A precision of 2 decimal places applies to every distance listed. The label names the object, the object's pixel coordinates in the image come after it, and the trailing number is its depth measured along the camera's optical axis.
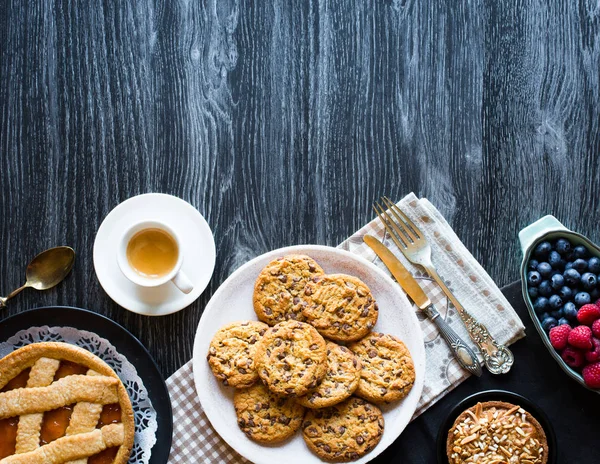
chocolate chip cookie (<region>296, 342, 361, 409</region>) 1.96
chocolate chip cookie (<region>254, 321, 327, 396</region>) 1.94
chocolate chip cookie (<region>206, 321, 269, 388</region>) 2.00
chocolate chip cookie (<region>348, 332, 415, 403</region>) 2.01
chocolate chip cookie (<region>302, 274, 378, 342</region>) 2.01
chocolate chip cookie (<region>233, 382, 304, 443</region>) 2.02
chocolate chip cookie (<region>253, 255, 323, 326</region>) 2.04
